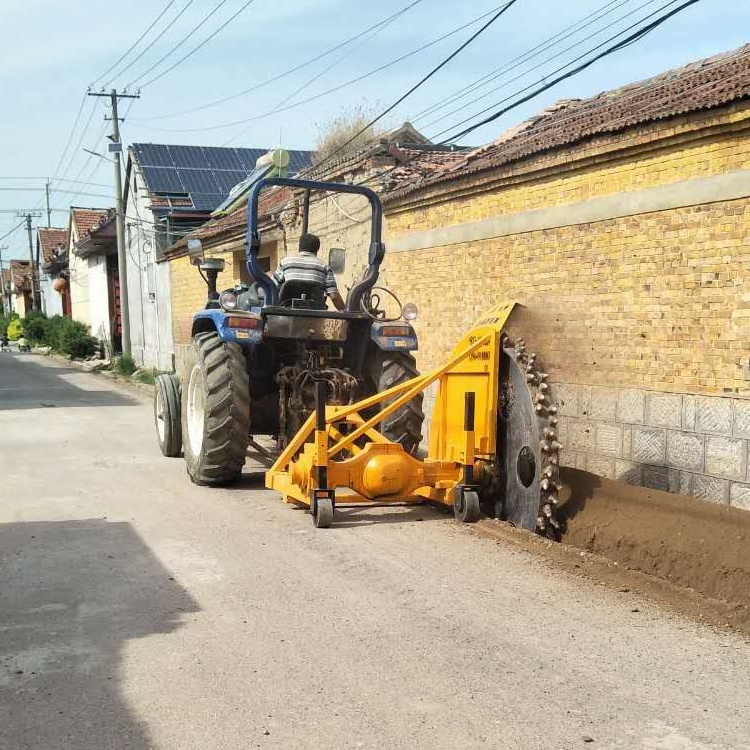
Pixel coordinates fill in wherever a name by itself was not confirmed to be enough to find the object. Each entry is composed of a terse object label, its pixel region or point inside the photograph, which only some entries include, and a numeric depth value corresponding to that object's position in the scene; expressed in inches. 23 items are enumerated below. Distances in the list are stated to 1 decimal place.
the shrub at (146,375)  896.9
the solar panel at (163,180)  1086.4
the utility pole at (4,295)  3392.5
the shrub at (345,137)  918.2
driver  315.3
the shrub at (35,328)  1740.9
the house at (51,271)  1972.2
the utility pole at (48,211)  2438.9
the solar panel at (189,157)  1162.6
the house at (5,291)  3425.0
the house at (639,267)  257.7
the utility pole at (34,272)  2297.0
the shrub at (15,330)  1900.3
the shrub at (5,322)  2179.4
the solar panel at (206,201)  1069.8
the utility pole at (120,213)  1021.2
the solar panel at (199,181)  1111.0
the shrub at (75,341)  1326.3
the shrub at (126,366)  1008.2
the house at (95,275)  1352.1
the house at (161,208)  1030.4
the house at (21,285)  2783.0
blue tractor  299.9
